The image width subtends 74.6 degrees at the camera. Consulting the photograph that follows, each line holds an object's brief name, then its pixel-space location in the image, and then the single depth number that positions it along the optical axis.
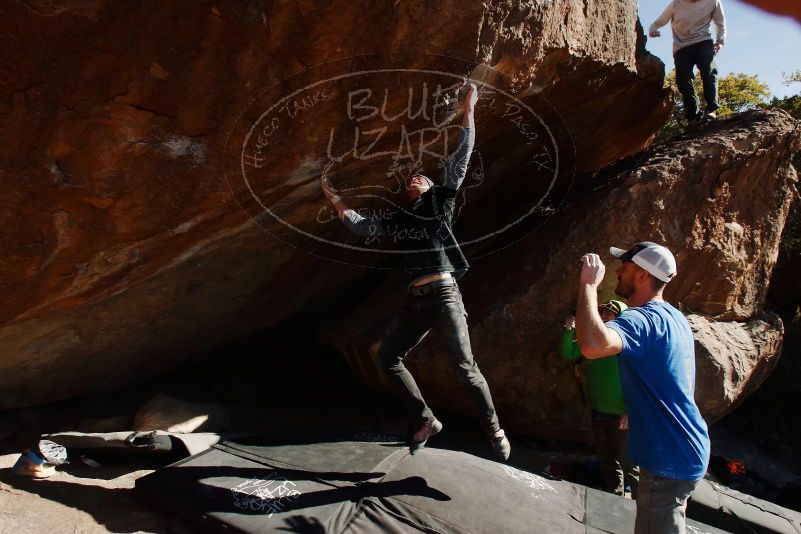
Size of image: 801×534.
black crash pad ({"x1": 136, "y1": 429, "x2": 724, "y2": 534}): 2.56
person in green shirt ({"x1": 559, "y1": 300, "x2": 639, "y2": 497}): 3.19
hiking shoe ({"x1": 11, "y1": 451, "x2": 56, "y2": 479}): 3.10
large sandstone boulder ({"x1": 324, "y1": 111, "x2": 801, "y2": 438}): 3.91
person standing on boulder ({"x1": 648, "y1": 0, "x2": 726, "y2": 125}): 4.53
